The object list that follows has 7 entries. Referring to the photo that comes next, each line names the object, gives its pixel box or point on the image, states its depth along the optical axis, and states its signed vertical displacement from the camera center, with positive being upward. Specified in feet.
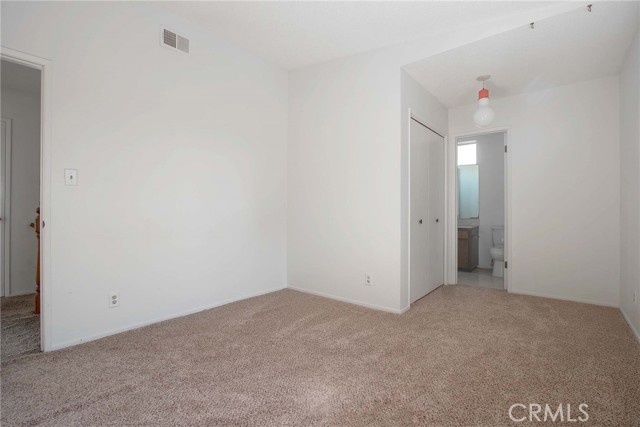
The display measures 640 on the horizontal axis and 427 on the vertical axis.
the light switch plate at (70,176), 7.22 +0.85
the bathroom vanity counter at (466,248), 16.31 -1.90
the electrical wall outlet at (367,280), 10.54 -2.31
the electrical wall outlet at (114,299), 7.95 -2.25
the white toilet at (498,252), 15.60 -2.01
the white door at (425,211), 10.89 +0.05
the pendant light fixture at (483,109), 10.72 +3.62
